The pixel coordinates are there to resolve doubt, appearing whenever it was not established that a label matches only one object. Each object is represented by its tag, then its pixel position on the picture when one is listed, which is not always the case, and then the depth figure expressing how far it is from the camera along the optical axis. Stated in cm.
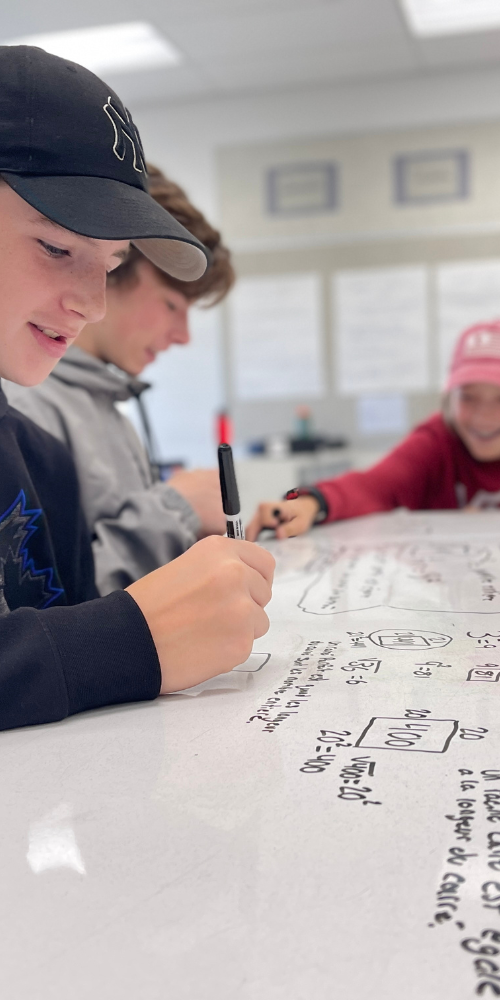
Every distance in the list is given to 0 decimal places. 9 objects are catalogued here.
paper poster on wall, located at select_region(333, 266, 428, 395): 338
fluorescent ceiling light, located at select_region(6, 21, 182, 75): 281
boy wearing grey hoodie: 104
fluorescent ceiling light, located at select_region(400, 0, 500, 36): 267
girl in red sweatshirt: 147
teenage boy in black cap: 52
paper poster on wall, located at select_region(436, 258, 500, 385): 329
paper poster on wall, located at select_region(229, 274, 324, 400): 349
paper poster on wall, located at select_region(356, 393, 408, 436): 345
